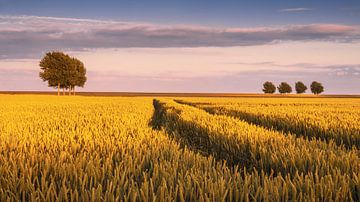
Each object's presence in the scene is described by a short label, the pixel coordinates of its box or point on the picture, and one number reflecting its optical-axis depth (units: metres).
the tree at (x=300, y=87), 171.62
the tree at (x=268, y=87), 172.88
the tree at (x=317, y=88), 168.12
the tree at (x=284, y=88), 174.00
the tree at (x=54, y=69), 84.88
